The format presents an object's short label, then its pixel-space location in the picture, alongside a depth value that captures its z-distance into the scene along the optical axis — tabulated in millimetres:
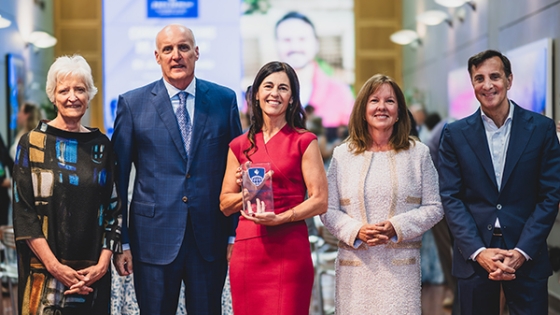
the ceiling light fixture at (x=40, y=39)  11172
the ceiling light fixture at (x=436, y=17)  11125
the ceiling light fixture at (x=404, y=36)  12773
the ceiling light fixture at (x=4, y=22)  9477
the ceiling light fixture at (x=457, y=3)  9641
